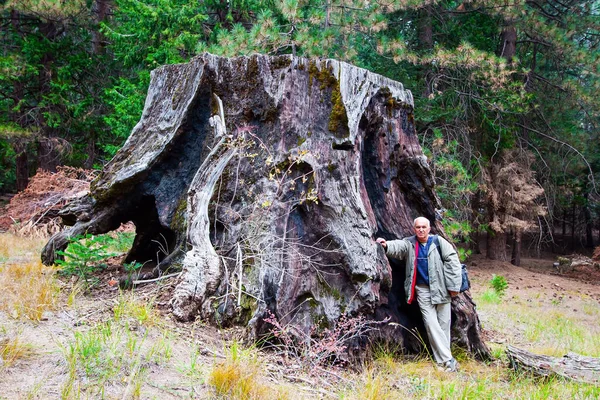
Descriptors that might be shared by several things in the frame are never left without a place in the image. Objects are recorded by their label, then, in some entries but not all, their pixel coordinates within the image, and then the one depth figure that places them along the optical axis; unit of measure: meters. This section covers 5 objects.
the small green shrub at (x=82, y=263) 4.79
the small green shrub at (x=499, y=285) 10.49
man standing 4.94
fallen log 4.10
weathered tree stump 4.40
